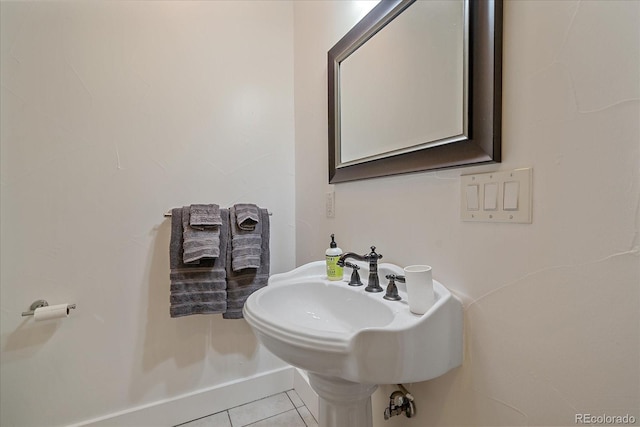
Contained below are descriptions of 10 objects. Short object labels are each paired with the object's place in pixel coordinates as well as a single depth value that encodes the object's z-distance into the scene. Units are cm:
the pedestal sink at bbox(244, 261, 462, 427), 60
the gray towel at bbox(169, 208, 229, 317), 128
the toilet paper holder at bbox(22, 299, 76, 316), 114
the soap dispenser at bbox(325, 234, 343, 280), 112
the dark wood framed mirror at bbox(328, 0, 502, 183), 66
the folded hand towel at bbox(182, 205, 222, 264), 126
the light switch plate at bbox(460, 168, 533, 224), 60
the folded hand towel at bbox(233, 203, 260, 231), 139
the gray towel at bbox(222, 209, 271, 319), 138
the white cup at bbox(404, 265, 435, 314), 71
